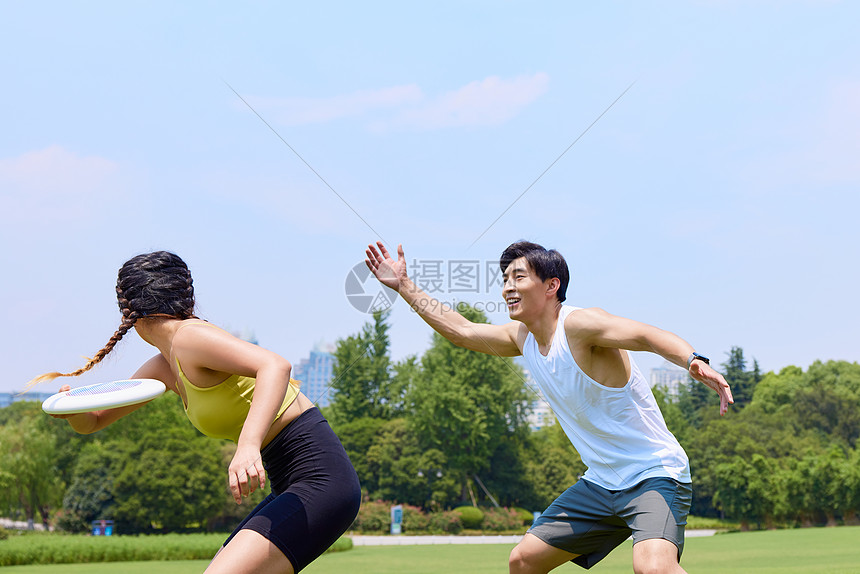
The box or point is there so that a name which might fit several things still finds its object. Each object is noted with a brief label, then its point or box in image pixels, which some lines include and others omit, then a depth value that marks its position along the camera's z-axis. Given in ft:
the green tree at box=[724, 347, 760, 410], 238.68
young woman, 10.73
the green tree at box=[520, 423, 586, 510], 155.43
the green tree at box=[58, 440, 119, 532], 126.93
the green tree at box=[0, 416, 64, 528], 129.70
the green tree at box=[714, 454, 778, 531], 138.51
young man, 15.56
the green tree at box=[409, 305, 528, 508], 153.99
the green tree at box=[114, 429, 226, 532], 124.16
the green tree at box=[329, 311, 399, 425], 189.78
